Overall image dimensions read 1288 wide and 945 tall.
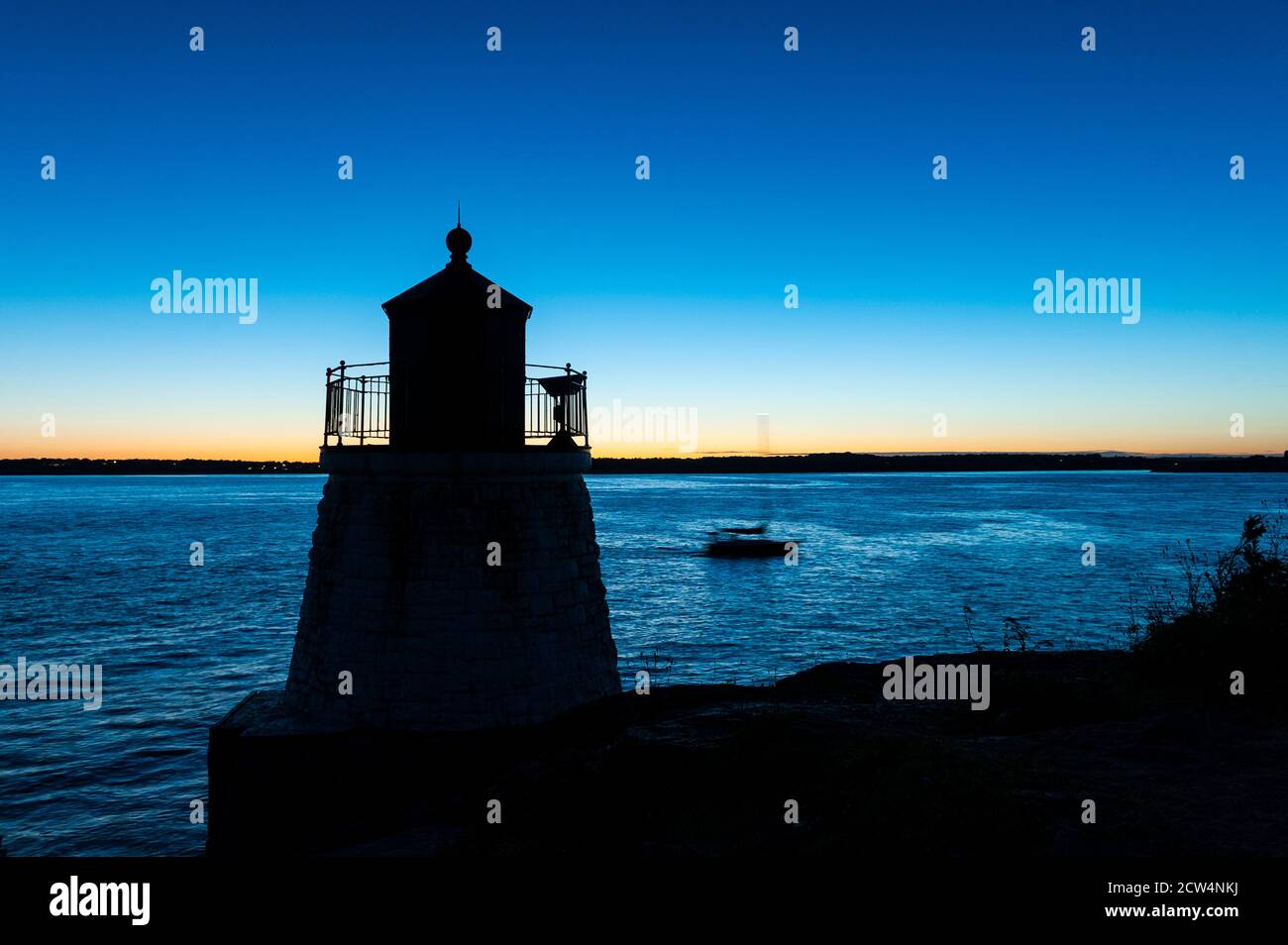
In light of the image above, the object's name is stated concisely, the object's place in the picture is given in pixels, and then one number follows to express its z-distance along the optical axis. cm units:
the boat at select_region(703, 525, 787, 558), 5681
